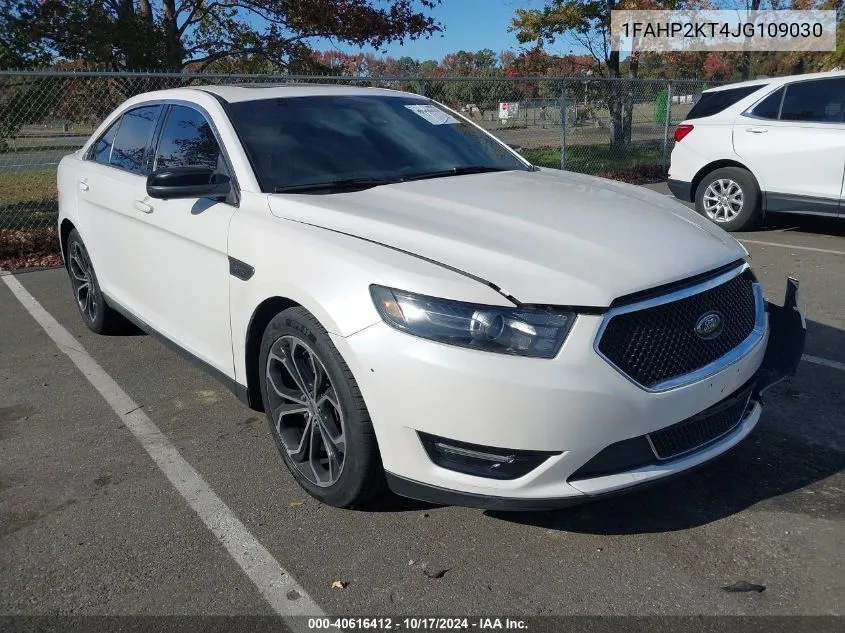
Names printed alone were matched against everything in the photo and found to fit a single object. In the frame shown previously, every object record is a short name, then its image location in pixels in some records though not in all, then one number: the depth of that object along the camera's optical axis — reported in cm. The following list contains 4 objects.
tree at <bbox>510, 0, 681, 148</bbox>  1795
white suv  774
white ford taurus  240
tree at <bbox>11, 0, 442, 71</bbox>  1130
